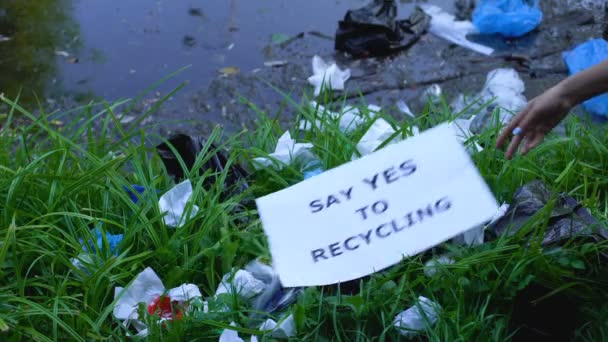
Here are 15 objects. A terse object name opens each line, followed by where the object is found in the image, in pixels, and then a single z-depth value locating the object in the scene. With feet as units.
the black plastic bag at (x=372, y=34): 12.68
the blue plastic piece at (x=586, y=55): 11.48
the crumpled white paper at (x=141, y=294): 5.74
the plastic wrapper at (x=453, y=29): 12.98
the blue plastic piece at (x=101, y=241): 6.15
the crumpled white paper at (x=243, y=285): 5.93
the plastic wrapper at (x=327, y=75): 11.54
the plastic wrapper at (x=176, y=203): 6.64
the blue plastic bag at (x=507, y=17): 13.00
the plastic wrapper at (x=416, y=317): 5.56
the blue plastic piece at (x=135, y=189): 7.03
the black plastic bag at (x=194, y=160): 7.32
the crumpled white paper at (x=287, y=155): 7.54
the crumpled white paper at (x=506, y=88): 10.71
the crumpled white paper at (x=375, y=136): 7.71
